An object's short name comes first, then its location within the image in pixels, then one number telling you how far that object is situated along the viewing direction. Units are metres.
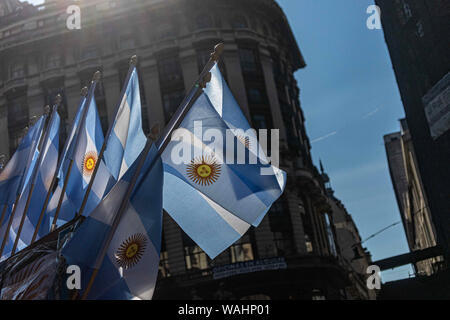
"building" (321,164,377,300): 69.16
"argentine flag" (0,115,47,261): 15.06
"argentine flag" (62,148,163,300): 8.44
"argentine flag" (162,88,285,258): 10.72
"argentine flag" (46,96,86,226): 13.54
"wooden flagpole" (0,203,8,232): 14.55
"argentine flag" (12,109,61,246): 14.53
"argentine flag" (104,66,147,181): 12.62
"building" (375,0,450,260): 26.69
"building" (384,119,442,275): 55.47
